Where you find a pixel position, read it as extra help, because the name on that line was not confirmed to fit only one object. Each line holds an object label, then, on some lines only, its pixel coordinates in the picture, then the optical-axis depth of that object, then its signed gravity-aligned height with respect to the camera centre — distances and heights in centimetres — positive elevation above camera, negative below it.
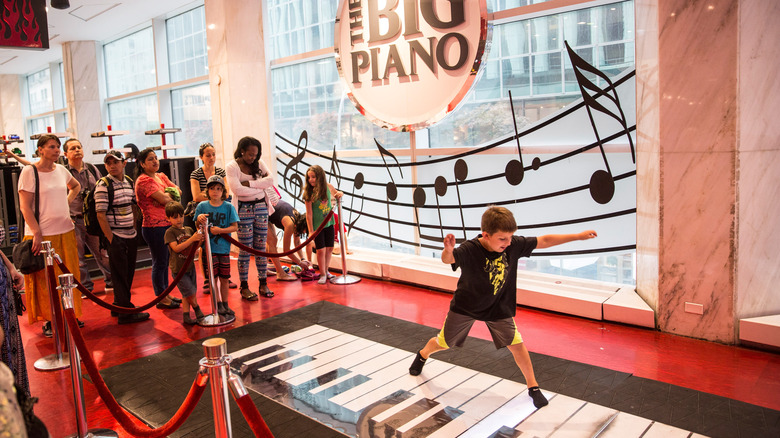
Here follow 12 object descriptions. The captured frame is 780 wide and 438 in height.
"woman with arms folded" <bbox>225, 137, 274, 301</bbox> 584 -27
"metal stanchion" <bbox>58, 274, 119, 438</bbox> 329 -117
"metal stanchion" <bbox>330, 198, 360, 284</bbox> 683 -139
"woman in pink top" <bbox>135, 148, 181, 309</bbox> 562 -37
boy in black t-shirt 345 -76
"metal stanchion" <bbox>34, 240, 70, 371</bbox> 407 -147
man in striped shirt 550 -53
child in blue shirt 530 -53
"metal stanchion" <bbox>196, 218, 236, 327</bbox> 523 -138
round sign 588 +108
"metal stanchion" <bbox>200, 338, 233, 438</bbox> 227 -80
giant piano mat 325 -150
